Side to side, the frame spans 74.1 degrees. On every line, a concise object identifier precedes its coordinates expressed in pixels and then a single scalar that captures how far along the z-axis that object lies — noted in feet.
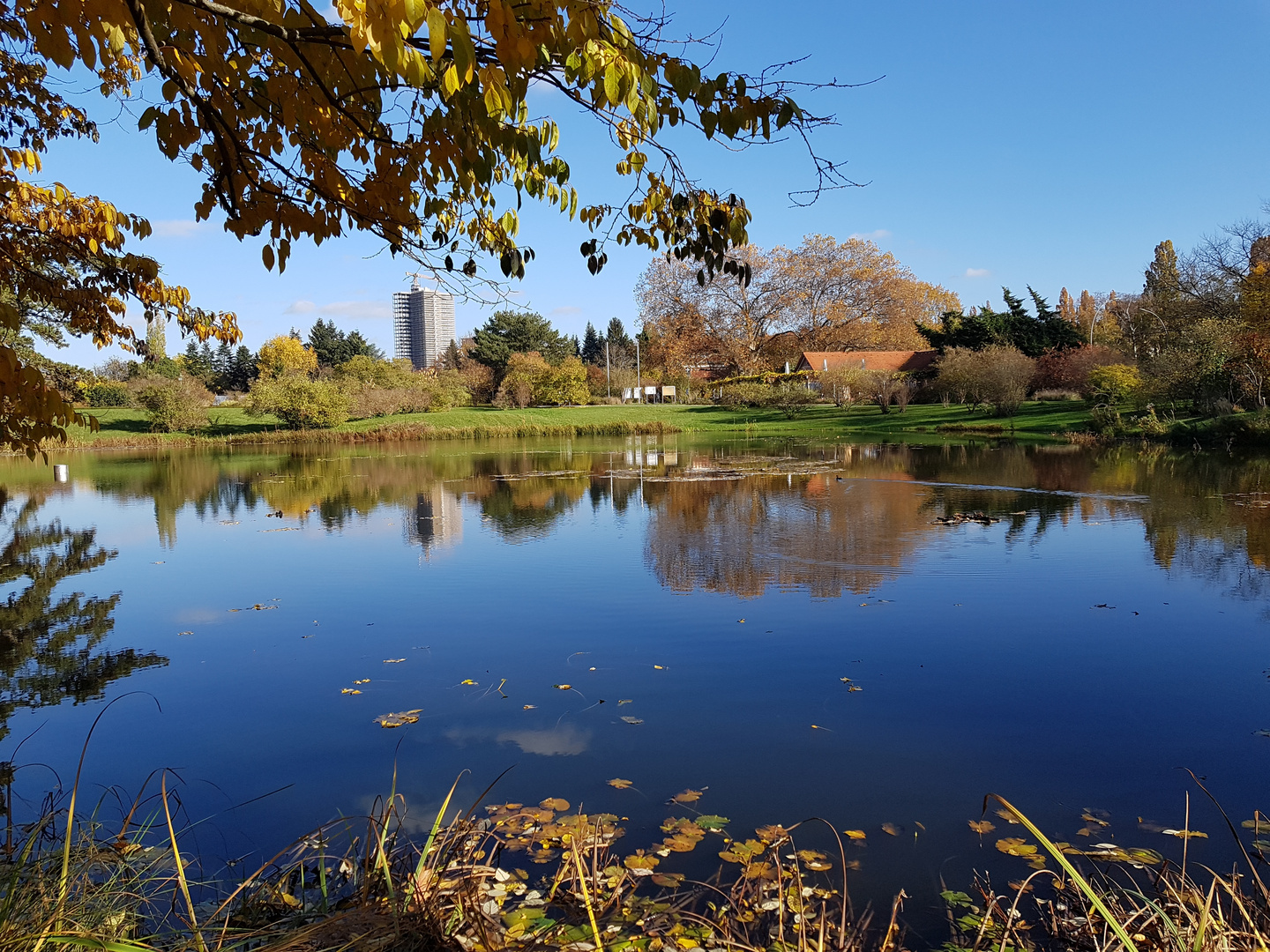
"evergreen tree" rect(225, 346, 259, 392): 260.81
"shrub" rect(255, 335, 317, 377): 249.75
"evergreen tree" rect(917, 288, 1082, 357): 157.99
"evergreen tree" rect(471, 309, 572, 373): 262.47
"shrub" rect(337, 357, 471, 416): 181.98
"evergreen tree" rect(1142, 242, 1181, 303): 129.08
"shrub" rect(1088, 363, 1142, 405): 111.45
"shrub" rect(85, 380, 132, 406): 200.95
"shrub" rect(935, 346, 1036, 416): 126.11
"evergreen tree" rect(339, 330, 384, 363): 276.21
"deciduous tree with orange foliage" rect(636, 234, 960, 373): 205.26
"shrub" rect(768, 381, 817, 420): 170.48
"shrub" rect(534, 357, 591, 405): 202.18
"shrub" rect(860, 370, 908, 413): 152.87
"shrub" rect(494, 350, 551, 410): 206.90
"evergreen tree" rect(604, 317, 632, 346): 353.92
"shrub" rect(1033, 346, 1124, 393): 135.03
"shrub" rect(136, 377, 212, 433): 165.37
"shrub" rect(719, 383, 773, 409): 179.83
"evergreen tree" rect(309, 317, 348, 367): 273.95
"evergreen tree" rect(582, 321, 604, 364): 351.46
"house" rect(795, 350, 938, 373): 199.31
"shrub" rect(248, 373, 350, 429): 165.78
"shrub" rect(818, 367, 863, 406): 165.68
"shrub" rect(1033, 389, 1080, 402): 137.90
